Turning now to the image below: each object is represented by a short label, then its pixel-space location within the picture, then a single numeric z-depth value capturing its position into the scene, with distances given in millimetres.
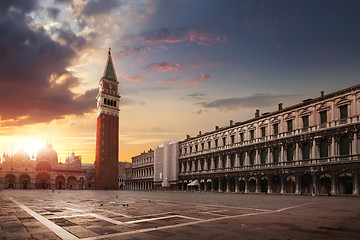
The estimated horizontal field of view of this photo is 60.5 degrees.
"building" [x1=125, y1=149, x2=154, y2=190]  91350
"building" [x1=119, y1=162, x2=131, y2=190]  122788
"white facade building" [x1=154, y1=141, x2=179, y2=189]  74894
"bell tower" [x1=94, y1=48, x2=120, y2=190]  85625
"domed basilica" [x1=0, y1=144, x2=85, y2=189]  102750
